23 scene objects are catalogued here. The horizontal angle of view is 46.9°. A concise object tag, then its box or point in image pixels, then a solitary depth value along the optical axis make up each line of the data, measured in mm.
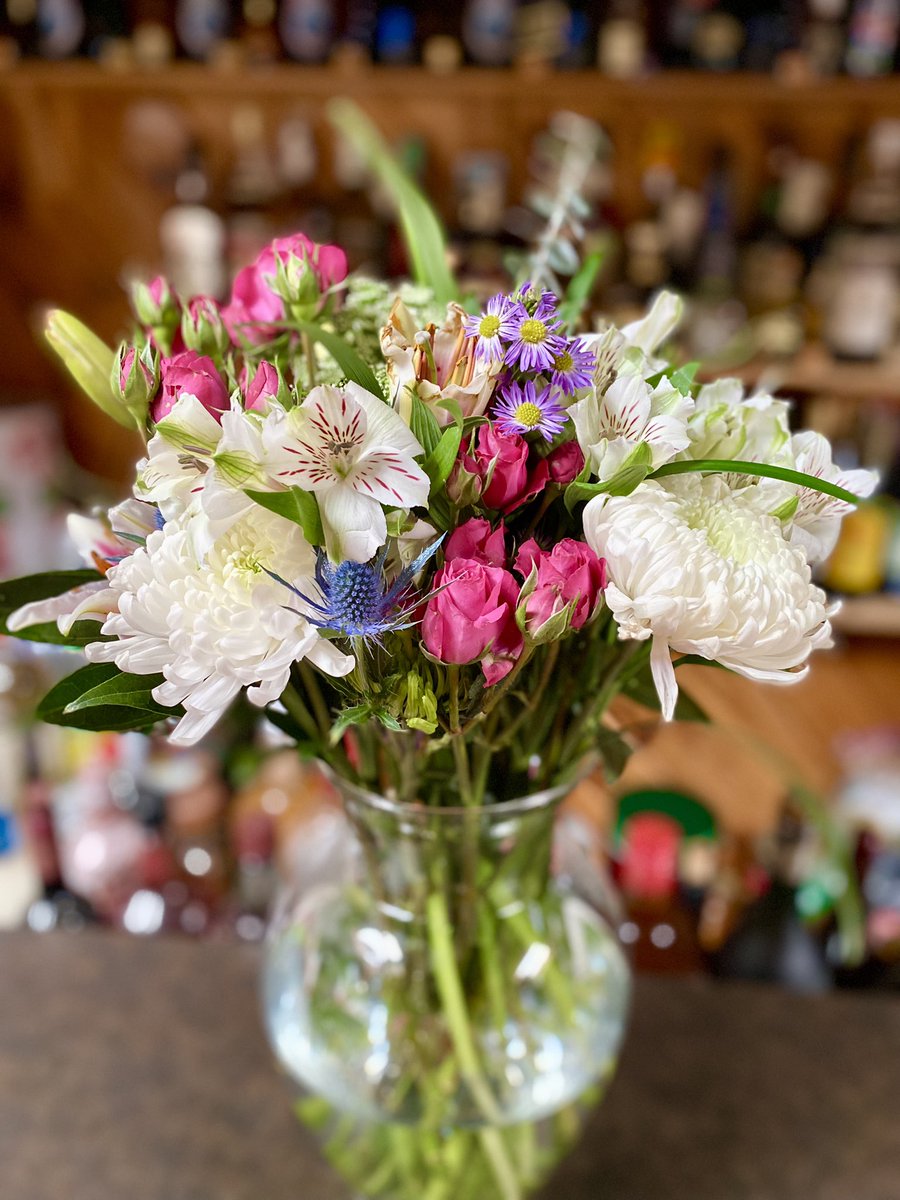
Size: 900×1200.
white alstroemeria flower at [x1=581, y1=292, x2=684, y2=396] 427
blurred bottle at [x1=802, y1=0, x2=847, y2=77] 1800
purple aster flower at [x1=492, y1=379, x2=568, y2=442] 399
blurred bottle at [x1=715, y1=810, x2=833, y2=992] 1016
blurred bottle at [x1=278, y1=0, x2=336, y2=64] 1812
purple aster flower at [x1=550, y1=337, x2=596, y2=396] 404
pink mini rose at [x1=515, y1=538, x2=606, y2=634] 388
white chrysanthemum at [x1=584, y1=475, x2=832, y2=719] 379
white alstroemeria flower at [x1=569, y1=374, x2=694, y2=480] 397
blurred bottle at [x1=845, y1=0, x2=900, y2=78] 1762
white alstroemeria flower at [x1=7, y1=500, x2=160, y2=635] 429
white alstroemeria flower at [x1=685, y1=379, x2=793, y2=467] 434
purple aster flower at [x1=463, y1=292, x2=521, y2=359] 394
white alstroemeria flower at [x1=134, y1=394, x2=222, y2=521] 375
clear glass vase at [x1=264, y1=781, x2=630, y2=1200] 579
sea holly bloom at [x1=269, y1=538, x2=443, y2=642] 383
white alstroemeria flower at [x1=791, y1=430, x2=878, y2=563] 436
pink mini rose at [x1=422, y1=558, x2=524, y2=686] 381
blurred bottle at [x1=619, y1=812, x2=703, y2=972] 943
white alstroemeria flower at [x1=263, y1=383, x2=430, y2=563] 365
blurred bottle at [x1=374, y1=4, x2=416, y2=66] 1819
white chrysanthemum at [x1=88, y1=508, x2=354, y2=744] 379
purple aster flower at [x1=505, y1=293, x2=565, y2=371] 393
